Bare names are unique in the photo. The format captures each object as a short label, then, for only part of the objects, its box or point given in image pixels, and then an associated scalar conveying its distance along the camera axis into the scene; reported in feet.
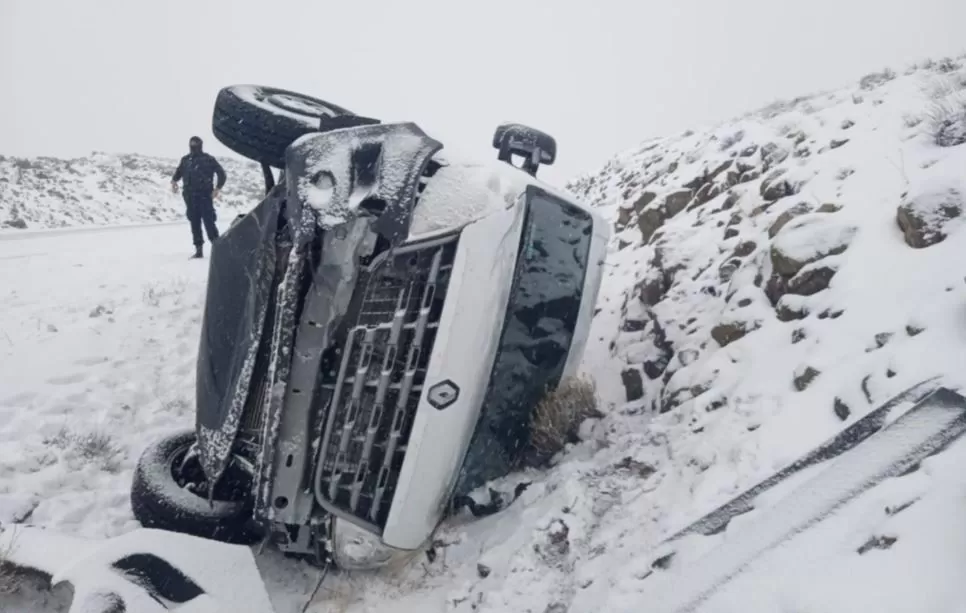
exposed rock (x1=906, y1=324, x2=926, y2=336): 6.67
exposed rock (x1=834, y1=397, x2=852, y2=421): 6.50
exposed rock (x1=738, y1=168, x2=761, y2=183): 13.28
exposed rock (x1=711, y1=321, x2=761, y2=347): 9.24
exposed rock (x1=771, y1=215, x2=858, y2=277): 8.86
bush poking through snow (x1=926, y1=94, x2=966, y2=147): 9.36
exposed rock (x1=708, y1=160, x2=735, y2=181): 14.59
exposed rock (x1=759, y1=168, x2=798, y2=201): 11.39
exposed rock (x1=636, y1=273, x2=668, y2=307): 12.20
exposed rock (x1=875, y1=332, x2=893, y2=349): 6.95
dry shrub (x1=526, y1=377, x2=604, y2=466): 9.14
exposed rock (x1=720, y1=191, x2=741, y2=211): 12.88
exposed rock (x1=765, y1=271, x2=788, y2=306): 9.17
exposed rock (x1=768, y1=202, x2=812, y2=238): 10.18
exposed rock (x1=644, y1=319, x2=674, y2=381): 10.39
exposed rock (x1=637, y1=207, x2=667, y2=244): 15.38
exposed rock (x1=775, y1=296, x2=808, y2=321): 8.52
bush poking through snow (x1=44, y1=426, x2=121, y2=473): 10.77
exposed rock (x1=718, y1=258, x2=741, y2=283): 10.79
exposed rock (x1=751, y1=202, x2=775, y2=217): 11.51
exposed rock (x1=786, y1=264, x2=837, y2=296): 8.63
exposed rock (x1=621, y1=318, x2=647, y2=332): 11.90
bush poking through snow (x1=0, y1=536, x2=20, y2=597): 7.20
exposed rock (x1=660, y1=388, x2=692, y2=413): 8.89
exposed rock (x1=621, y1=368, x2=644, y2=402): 10.27
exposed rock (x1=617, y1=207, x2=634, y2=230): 17.65
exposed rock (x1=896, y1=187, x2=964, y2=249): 7.70
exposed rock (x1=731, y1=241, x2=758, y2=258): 10.66
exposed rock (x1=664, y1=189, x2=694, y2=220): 14.99
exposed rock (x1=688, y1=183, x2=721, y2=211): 14.11
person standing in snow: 23.73
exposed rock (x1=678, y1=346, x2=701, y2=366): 9.63
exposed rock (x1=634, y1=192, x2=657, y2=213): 16.67
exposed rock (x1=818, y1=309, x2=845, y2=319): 7.93
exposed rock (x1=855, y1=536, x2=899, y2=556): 4.61
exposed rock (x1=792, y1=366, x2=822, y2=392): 7.36
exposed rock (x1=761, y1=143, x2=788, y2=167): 12.97
